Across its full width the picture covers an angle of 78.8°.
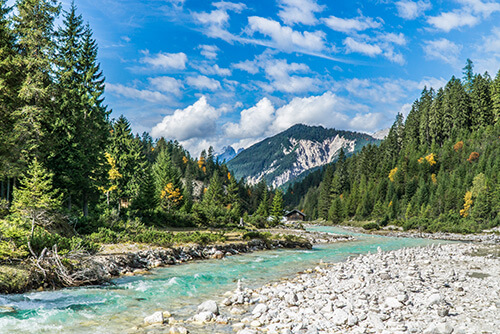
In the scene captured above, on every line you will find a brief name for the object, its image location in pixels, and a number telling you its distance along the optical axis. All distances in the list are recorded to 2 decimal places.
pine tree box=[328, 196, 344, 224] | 110.94
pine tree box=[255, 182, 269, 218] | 90.94
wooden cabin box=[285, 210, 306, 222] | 130.50
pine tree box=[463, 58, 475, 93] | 110.44
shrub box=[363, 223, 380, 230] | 81.18
